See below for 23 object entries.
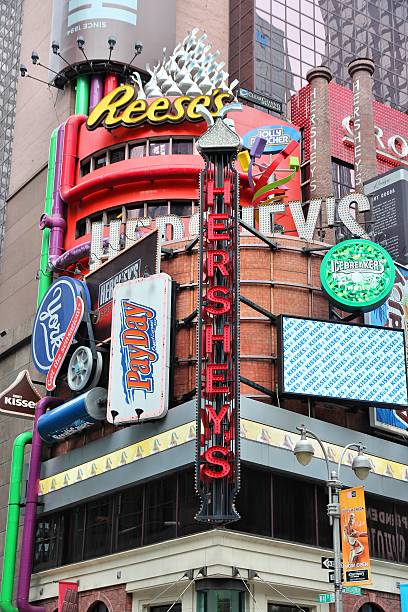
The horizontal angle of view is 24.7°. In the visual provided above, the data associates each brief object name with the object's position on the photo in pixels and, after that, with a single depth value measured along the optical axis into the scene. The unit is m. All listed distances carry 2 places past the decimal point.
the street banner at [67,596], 36.72
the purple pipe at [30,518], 40.16
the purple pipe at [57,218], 50.50
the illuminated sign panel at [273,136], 51.03
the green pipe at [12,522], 41.62
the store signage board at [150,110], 49.19
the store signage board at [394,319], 38.50
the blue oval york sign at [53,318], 42.91
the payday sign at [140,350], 35.38
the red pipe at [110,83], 55.37
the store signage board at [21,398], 43.94
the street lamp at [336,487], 24.30
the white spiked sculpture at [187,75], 51.12
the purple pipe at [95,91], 55.03
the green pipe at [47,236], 50.12
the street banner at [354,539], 25.30
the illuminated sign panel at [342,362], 36.38
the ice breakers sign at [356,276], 38.41
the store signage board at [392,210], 46.56
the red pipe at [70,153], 52.00
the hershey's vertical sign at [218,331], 31.28
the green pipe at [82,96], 54.56
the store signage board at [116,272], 38.84
